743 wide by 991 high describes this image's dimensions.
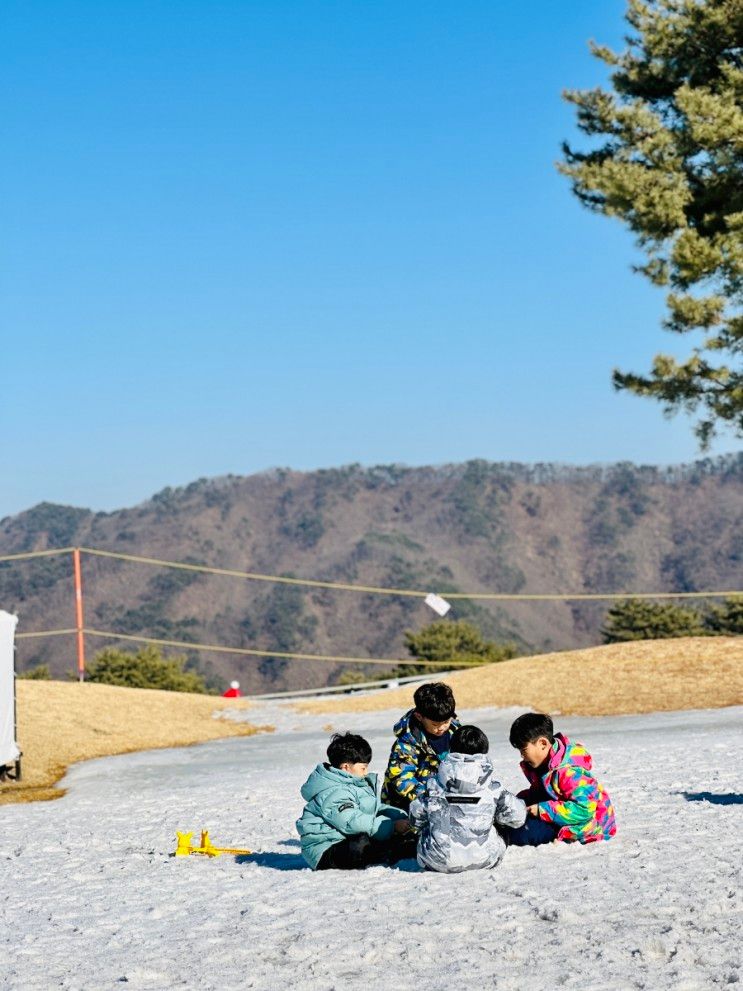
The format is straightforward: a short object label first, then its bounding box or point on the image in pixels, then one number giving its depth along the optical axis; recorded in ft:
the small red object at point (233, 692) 77.21
